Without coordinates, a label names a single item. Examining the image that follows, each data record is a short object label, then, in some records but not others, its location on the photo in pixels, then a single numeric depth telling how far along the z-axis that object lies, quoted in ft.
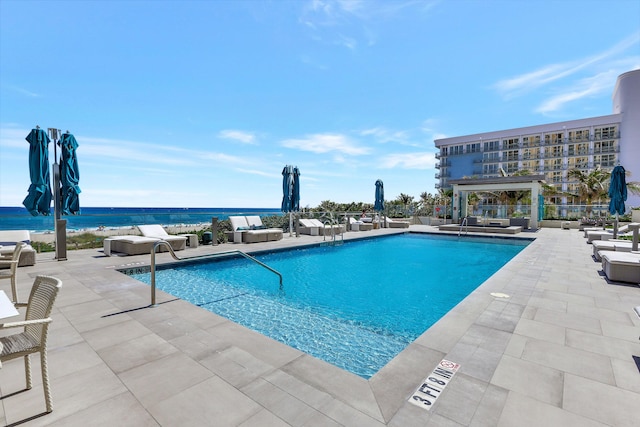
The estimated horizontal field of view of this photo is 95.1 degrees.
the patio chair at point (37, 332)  5.96
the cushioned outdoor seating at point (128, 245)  26.08
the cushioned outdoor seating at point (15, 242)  20.28
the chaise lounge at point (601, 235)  33.42
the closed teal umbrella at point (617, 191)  35.35
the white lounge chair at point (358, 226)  51.88
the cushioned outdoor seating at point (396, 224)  60.39
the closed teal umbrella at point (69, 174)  24.58
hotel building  135.33
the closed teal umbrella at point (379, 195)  58.03
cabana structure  59.21
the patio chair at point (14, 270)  12.53
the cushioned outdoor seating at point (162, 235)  28.32
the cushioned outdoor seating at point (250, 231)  35.73
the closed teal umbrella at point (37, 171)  22.82
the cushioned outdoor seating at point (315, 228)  43.16
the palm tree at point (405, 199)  118.93
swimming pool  11.89
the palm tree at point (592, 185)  80.12
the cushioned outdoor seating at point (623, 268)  17.51
